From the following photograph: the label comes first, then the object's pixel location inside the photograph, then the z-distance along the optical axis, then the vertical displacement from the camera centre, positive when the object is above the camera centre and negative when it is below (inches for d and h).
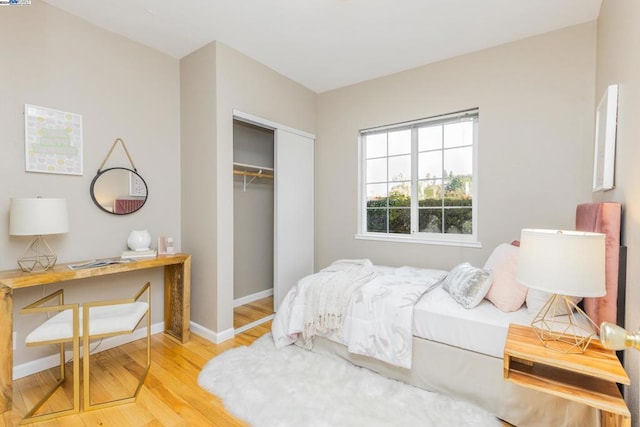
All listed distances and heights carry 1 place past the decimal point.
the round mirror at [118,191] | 98.1 +5.2
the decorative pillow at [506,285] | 73.2 -20.3
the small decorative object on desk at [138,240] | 102.3 -12.2
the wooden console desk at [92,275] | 68.2 -26.6
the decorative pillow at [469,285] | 76.7 -21.7
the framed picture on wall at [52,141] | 84.2 +19.6
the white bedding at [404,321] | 70.3 -30.7
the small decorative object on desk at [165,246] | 108.1 -15.1
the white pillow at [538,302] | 69.2 -22.7
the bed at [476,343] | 58.2 -35.9
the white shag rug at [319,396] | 66.2 -48.3
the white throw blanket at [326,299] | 91.0 -29.6
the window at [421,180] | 117.1 +11.6
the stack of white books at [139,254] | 98.6 -16.7
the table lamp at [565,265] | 45.9 -9.4
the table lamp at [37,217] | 74.2 -3.1
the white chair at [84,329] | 68.0 -30.1
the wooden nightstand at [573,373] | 44.0 -29.3
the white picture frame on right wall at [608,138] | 64.9 +16.3
